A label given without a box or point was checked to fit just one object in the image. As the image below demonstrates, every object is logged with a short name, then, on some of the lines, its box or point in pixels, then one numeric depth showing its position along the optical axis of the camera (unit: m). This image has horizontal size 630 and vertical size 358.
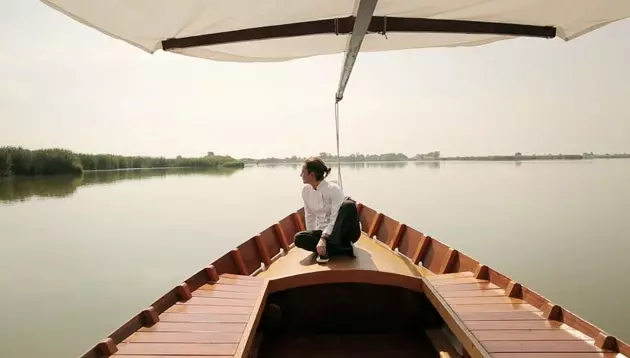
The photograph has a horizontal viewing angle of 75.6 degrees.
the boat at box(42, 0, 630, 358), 2.03
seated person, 3.49
